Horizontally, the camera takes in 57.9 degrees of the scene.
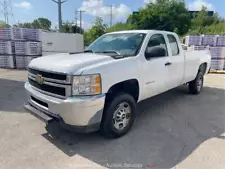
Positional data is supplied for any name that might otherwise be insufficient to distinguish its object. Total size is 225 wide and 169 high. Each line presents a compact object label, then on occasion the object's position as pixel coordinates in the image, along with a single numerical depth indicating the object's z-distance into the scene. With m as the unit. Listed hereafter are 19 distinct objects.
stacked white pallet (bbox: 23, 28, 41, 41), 11.98
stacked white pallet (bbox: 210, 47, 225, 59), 11.07
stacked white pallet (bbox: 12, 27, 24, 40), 11.71
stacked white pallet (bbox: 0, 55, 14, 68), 11.55
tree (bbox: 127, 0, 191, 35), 37.81
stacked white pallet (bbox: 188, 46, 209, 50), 11.42
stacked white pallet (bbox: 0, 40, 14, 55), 11.45
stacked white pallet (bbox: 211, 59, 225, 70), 11.25
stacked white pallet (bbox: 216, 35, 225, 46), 11.41
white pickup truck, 2.94
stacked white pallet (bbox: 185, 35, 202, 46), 11.64
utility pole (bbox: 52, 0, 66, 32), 17.27
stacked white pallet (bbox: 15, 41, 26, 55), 11.44
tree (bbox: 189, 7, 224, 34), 35.43
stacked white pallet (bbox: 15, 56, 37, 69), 11.57
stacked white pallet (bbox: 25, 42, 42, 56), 11.35
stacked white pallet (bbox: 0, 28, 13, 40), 11.72
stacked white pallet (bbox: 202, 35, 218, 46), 11.52
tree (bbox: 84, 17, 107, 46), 27.48
